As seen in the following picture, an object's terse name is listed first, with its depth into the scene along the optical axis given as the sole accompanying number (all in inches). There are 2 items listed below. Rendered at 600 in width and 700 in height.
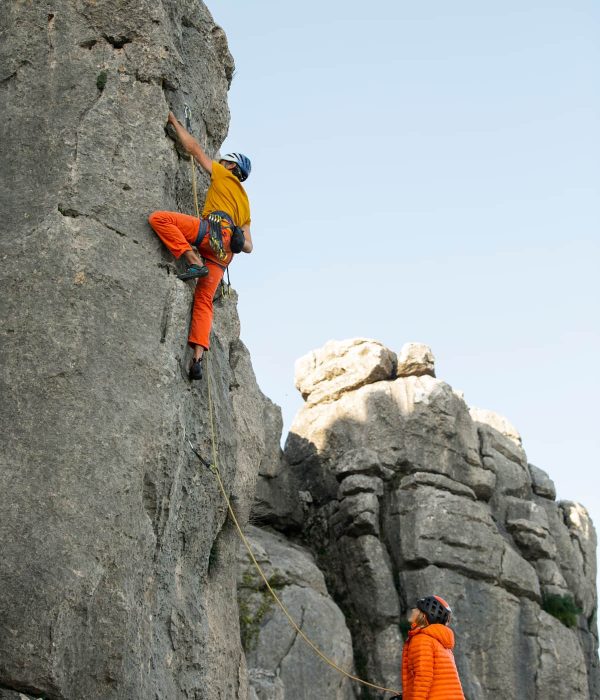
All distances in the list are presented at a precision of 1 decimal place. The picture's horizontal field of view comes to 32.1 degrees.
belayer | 467.2
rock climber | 521.0
